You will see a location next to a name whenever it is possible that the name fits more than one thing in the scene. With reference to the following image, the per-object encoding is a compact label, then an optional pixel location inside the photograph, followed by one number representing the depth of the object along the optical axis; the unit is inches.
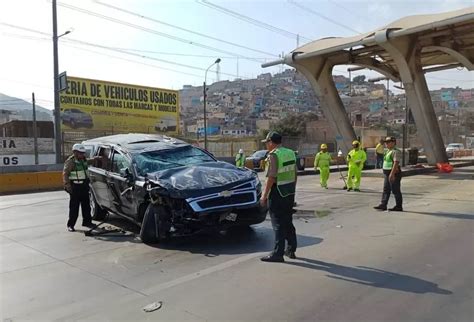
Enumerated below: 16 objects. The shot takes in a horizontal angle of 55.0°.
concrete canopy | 999.2
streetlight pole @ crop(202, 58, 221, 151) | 1515.7
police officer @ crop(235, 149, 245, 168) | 813.8
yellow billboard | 1424.7
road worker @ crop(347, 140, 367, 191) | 574.9
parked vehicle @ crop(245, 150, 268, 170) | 1167.6
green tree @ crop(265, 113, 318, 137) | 2792.8
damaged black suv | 265.9
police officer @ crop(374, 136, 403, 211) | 396.5
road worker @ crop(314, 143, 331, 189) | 622.8
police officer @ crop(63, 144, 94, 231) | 333.4
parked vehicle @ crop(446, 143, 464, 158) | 1839.8
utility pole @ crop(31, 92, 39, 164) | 970.8
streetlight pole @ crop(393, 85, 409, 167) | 1089.4
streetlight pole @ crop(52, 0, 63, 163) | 890.1
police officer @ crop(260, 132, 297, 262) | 232.5
